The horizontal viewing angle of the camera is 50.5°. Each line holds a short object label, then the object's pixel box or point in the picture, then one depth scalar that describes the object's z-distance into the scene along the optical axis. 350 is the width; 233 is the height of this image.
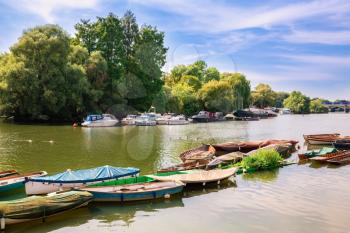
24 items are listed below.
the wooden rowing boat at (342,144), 45.59
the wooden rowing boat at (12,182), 22.44
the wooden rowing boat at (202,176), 24.27
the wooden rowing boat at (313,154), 37.47
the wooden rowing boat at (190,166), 28.23
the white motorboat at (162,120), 87.22
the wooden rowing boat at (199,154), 33.44
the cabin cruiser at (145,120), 80.78
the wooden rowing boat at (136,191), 20.94
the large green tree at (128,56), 90.00
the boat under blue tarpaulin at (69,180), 21.88
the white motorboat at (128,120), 82.40
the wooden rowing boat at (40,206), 17.17
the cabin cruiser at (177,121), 87.19
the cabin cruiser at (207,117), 102.56
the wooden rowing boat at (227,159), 30.66
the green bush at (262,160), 30.88
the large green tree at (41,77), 72.62
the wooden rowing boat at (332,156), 35.72
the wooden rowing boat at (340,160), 35.31
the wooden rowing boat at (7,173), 25.02
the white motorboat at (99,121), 73.81
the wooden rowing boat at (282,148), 39.93
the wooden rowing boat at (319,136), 54.72
